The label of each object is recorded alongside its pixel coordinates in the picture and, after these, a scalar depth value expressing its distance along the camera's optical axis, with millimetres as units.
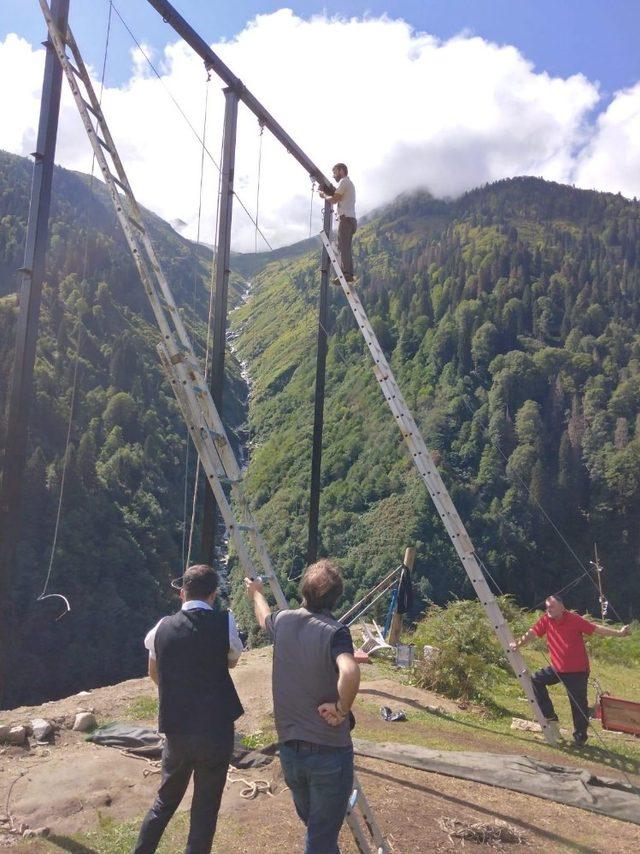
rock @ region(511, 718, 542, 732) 8672
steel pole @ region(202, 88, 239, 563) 7402
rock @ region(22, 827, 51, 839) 4559
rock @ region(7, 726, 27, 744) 6246
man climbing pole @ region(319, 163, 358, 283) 9367
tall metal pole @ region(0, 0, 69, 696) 5484
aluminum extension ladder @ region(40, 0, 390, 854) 5652
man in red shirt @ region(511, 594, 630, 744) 7645
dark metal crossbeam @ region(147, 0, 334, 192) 7418
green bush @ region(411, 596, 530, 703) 9828
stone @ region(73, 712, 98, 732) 6824
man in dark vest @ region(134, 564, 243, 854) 3502
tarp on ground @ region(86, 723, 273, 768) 5953
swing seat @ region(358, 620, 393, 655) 11729
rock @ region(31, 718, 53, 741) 6453
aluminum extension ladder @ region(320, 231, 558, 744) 7746
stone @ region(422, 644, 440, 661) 10243
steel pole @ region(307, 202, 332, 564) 10883
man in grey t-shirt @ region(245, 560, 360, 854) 3104
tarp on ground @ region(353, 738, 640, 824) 5652
